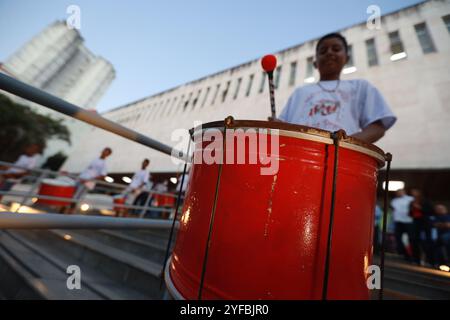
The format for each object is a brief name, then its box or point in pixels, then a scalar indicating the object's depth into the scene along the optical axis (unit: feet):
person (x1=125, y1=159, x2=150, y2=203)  19.29
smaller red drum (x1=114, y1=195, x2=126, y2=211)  20.96
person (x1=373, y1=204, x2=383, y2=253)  16.46
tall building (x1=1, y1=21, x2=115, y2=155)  127.34
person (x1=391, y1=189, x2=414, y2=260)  14.06
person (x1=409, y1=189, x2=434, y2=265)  12.42
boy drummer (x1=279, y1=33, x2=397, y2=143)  3.72
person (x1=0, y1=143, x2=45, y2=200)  16.56
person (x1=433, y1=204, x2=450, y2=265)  12.21
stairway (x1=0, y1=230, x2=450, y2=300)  5.50
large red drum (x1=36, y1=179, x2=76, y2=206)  14.07
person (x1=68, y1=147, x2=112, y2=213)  15.61
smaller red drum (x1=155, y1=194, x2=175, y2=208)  23.04
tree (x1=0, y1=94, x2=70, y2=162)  76.13
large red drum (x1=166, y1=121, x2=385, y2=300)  1.96
